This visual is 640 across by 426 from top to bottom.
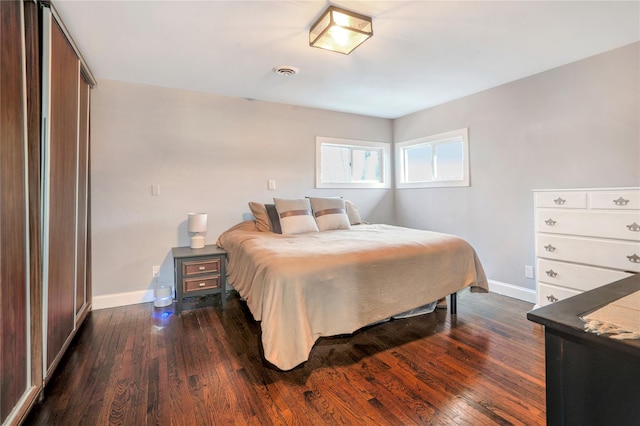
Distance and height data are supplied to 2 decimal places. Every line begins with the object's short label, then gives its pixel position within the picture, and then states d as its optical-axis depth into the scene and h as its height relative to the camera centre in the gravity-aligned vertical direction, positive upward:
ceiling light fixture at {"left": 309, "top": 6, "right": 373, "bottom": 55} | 1.91 +1.22
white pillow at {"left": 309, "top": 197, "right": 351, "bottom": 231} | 3.37 -0.02
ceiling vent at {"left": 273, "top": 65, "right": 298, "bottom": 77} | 2.76 +1.33
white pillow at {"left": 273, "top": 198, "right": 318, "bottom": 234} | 3.13 -0.04
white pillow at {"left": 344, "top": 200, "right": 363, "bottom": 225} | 3.81 -0.03
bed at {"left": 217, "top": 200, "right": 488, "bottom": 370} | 1.75 -0.47
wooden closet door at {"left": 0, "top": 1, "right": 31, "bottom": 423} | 1.25 -0.01
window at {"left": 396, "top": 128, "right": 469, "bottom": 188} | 3.75 +0.69
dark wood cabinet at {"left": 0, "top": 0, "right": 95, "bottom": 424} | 1.29 +0.09
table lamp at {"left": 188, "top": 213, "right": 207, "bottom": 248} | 3.09 -0.13
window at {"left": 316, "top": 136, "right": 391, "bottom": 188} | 4.20 +0.71
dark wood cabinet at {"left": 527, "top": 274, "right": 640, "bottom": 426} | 0.60 -0.35
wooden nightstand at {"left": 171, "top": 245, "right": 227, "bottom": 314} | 2.80 -0.56
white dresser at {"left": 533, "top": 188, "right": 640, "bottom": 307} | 2.17 -0.23
